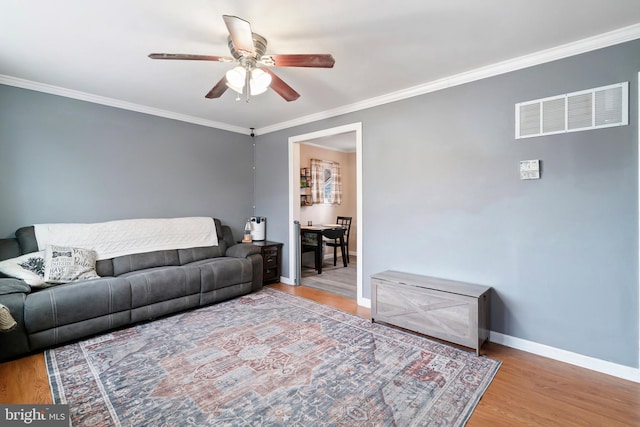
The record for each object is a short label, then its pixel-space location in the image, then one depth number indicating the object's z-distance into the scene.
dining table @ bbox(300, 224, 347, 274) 5.36
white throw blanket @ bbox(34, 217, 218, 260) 3.17
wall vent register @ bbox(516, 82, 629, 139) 2.22
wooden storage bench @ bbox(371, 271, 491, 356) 2.52
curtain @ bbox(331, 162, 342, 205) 6.93
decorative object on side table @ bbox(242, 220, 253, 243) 4.82
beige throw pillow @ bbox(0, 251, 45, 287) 2.64
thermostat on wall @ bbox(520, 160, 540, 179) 2.53
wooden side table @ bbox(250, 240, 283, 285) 4.53
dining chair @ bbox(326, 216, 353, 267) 6.01
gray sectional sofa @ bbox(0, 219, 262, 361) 2.41
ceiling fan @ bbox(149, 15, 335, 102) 1.86
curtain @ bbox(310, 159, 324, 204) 6.37
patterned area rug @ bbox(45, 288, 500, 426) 1.77
